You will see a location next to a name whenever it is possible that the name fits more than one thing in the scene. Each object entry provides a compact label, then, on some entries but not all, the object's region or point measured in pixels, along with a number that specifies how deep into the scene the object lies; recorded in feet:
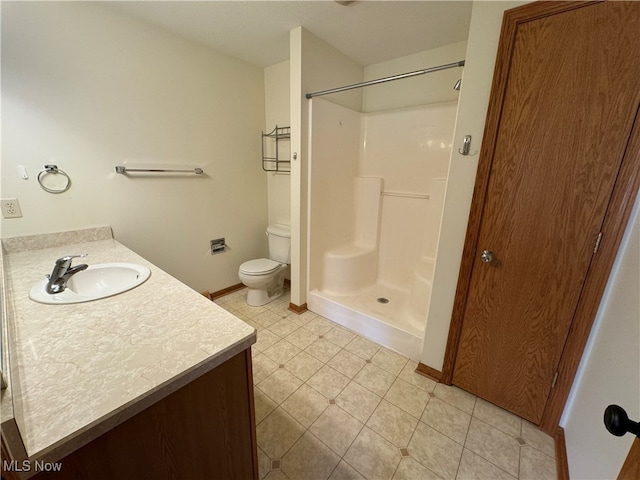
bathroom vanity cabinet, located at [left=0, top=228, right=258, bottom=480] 1.71
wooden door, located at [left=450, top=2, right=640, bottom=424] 3.28
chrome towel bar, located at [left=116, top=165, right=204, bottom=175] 6.00
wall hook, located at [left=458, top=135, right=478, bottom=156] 4.26
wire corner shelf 8.52
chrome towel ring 5.02
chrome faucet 3.41
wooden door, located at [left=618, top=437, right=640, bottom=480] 1.57
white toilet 7.87
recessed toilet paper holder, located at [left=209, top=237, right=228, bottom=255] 8.20
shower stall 6.88
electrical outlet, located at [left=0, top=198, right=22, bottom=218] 4.69
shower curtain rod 4.58
